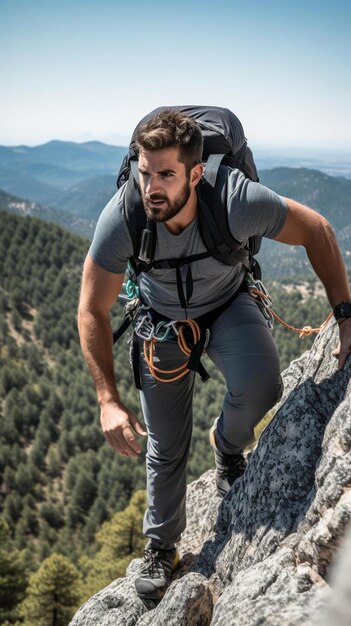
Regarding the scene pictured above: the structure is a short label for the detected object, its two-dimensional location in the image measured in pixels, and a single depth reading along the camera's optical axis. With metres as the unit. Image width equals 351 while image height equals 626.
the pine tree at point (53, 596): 23.19
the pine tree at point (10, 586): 26.50
